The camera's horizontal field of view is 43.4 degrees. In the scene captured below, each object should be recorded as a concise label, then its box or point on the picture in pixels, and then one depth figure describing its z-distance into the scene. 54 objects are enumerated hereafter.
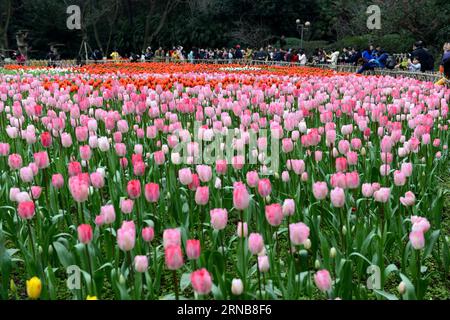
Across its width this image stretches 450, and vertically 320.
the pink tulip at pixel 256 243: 2.25
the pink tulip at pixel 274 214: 2.34
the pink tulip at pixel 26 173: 3.30
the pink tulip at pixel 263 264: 2.31
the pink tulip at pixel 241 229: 2.52
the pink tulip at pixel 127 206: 2.76
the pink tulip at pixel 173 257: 2.01
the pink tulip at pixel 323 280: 2.11
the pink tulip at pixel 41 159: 3.40
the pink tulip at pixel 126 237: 2.24
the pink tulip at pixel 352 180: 2.91
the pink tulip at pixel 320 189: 2.82
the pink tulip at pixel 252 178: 3.08
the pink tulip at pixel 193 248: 2.13
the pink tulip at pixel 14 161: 3.54
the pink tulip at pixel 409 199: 3.10
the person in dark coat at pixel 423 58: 16.86
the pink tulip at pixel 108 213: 2.71
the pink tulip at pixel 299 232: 2.32
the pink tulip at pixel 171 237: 2.15
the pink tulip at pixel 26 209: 2.65
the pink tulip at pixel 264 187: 2.79
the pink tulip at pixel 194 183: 3.11
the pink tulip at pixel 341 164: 3.29
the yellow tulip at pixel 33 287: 2.06
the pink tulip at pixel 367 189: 3.13
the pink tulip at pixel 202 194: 2.73
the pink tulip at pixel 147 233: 2.43
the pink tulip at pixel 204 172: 3.15
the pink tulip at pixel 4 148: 4.04
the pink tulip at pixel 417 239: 2.38
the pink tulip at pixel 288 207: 2.64
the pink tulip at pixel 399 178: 3.27
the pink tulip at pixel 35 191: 3.18
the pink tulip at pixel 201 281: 1.91
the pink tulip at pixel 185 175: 3.03
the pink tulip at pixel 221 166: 3.37
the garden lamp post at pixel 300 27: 42.50
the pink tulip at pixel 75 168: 3.32
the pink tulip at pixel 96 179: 3.11
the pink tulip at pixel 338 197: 2.72
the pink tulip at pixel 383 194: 3.04
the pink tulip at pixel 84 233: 2.36
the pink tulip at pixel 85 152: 3.75
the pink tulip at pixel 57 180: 3.19
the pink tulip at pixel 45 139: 4.19
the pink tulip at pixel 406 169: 3.38
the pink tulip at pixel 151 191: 2.74
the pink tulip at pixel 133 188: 2.80
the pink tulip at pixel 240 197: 2.46
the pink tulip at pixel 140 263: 2.28
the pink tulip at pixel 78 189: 2.72
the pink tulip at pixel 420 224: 2.47
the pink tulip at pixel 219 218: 2.40
